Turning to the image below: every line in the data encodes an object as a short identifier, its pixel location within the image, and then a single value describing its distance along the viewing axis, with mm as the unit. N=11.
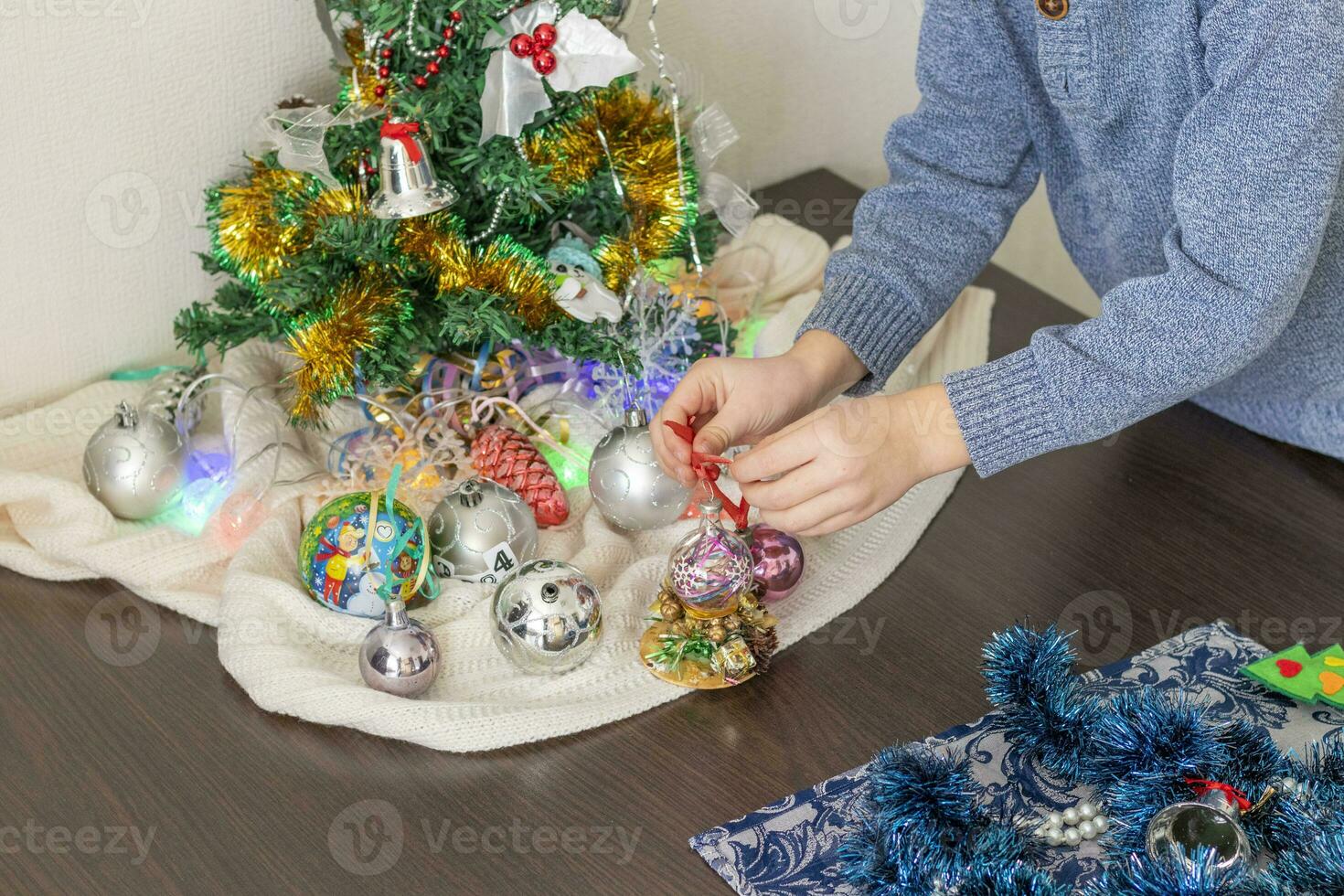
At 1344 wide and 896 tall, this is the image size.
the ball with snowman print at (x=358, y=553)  842
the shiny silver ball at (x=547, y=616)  791
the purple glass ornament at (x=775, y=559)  870
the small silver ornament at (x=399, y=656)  782
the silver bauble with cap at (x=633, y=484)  908
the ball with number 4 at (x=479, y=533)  873
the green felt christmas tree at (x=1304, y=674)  778
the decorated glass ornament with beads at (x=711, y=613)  805
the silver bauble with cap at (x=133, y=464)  921
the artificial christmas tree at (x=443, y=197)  904
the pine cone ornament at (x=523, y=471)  943
